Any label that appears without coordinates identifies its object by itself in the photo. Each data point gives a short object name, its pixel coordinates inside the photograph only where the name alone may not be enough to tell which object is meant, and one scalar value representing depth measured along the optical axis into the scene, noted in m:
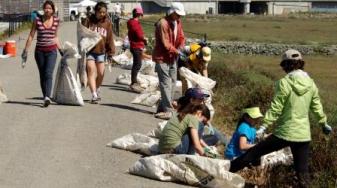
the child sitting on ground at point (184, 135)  8.48
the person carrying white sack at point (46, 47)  12.23
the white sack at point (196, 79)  12.27
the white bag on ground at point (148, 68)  17.11
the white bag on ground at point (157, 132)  10.06
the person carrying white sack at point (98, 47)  12.89
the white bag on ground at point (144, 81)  15.61
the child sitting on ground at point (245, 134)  8.54
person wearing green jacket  7.60
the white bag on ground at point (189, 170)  7.79
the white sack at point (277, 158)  8.57
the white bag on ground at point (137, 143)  9.20
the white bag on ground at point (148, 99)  13.45
